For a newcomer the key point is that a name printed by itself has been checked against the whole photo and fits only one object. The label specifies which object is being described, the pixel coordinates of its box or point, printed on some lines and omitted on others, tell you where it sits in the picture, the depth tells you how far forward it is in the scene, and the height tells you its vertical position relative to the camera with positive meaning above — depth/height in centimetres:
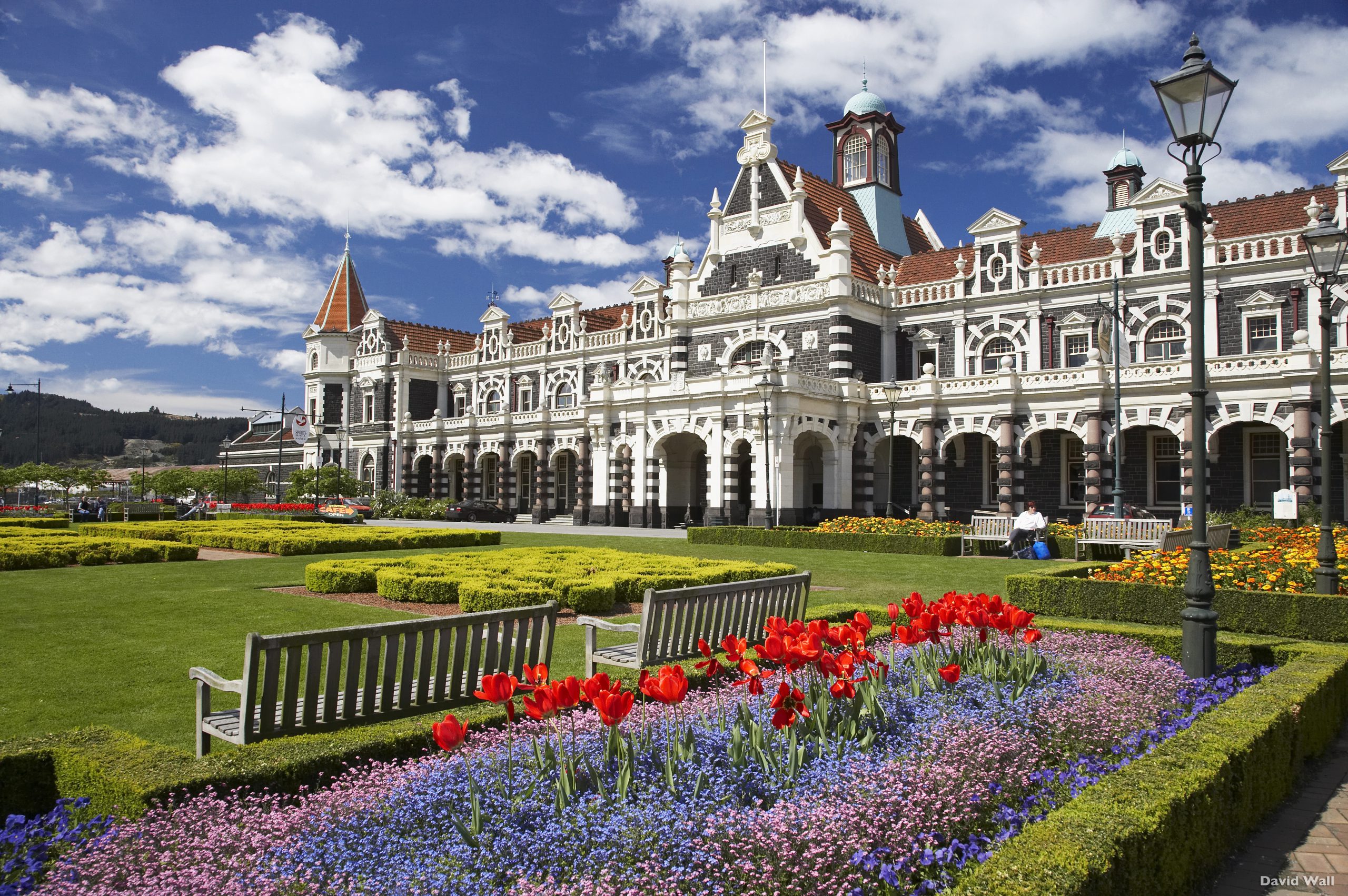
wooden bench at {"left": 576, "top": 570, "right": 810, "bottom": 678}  738 -126
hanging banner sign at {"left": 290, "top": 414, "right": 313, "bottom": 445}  4747 +303
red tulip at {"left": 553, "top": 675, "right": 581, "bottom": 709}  431 -105
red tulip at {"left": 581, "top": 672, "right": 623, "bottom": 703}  438 -104
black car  4550 -167
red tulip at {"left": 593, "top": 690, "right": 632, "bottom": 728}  425 -111
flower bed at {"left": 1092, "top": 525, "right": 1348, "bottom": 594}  1151 -119
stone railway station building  2958 +481
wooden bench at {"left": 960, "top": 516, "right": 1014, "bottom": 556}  2347 -129
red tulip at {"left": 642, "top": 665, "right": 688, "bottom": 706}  446 -107
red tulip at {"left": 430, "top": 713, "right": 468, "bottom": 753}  403 -118
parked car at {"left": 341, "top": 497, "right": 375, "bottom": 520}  4312 -129
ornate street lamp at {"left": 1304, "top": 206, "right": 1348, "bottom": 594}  1086 +177
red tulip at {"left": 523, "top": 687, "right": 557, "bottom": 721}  430 -111
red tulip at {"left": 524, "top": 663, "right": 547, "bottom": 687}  468 -105
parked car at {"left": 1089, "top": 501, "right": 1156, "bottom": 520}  2702 -97
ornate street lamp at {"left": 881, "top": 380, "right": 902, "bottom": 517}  3167 +237
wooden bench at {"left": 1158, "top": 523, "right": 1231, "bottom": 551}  1408 -98
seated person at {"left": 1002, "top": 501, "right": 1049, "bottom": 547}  2109 -104
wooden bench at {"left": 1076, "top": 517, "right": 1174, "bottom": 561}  1998 -120
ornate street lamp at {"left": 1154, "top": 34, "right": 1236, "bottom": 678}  786 +228
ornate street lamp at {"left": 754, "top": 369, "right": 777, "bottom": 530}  3075 +179
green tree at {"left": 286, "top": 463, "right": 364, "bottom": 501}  4959 -15
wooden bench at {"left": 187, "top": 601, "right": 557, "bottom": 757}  538 -129
